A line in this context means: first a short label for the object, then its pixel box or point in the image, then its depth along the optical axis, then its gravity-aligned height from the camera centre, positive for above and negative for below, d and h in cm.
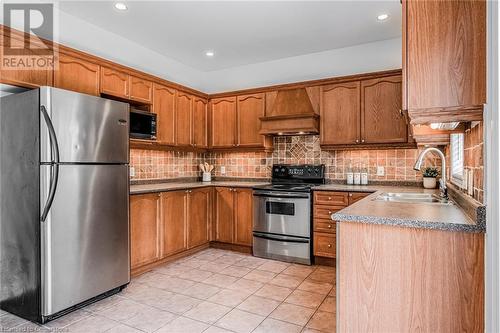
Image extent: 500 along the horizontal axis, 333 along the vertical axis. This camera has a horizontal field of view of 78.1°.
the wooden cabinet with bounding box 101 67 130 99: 320 +89
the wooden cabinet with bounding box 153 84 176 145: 381 +69
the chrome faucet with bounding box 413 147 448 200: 241 -13
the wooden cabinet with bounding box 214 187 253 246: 412 -68
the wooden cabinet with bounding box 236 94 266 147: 437 +69
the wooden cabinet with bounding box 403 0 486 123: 133 +49
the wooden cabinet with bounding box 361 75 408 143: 356 +64
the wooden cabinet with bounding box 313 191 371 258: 353 -61
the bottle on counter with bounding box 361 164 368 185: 392 -15
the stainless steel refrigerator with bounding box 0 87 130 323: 226 -28
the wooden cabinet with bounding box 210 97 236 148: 458 +66
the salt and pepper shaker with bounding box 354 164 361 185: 394 -15
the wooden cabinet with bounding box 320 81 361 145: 378 +66
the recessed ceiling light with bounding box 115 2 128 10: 294 +155
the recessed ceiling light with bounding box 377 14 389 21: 321 +157
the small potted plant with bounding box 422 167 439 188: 345 -12
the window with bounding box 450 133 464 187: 249 +9
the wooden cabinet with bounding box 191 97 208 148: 446 +64
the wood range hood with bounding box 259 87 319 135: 394 +69
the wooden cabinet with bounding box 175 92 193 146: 415 +64
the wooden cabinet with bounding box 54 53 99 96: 283 +87
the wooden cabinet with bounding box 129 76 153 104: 350 +89
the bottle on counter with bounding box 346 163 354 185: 398 -15
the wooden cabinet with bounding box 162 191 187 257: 358 -68
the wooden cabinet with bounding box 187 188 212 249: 398 -67
